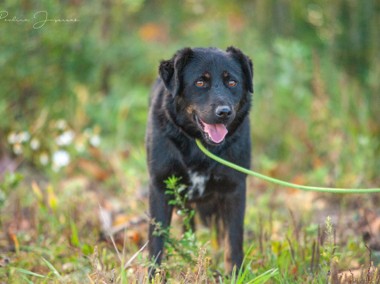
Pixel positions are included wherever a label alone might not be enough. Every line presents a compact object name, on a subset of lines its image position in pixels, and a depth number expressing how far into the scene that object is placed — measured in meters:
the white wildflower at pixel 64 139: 11.57
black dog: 7.31
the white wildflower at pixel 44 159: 11.70
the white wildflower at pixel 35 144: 11.75
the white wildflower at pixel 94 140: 11.95
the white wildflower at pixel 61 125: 11.70
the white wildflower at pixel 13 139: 11.46
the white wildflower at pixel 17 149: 11.51
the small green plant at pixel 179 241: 6.62
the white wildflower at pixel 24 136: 11.57
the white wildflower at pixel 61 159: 11.18
